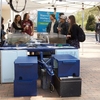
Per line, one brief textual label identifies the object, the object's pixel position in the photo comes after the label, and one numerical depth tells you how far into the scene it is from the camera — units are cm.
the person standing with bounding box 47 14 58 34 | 771
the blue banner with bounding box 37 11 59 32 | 1300
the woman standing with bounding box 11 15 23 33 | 742
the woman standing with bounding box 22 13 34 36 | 800
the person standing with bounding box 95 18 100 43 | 1597
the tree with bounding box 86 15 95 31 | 3269
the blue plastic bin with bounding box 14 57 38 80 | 424
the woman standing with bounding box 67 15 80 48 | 633
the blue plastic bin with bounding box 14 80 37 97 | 429
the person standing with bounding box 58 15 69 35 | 694
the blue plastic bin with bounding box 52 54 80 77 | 432
